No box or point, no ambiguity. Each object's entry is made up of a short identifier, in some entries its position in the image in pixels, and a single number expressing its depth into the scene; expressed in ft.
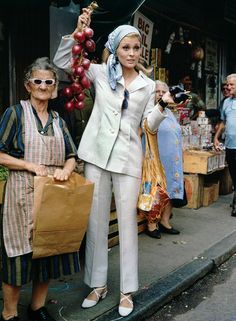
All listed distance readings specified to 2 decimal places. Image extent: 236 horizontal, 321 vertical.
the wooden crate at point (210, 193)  27.07
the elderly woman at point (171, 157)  20.30
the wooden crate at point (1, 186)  13.76
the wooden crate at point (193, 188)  25.82
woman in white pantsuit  12.27
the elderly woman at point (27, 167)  10.82
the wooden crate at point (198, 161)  25.72
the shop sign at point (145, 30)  24.70
